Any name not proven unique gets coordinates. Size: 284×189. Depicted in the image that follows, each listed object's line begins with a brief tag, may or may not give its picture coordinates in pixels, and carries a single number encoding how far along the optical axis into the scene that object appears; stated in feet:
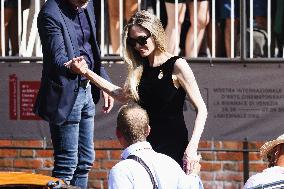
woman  51.01
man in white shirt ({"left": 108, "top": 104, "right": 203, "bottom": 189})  42.16
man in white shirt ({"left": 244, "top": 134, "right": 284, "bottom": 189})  41.28
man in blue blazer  54.34
